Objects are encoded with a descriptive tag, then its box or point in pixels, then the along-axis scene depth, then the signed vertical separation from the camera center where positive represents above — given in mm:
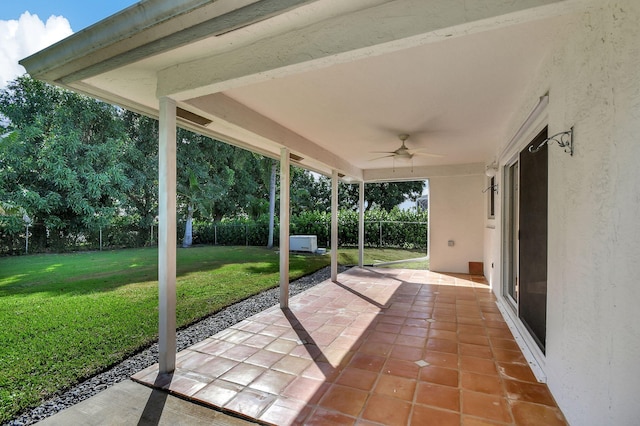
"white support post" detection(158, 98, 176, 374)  2838 -209
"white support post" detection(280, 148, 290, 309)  4871 -331
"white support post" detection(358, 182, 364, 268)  8773 -273
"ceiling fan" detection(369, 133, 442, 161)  4988 +1039
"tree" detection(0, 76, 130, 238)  10789 +2101
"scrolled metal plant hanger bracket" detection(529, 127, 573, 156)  2045 +507
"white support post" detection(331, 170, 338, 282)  6934 -243
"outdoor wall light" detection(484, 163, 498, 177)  5408 +791
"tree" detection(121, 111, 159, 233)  13172 +2097
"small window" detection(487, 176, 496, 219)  6201 +293
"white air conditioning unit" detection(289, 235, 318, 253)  12289 -1240
